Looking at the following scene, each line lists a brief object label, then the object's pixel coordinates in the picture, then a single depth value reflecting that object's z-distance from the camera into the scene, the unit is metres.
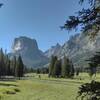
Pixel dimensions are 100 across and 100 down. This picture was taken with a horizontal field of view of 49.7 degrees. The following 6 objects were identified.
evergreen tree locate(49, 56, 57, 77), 58.86
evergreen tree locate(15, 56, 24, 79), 55.66
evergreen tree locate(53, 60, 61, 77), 57.35
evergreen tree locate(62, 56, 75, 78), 55.05
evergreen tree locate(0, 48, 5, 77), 53.13
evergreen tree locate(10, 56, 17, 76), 60.29
